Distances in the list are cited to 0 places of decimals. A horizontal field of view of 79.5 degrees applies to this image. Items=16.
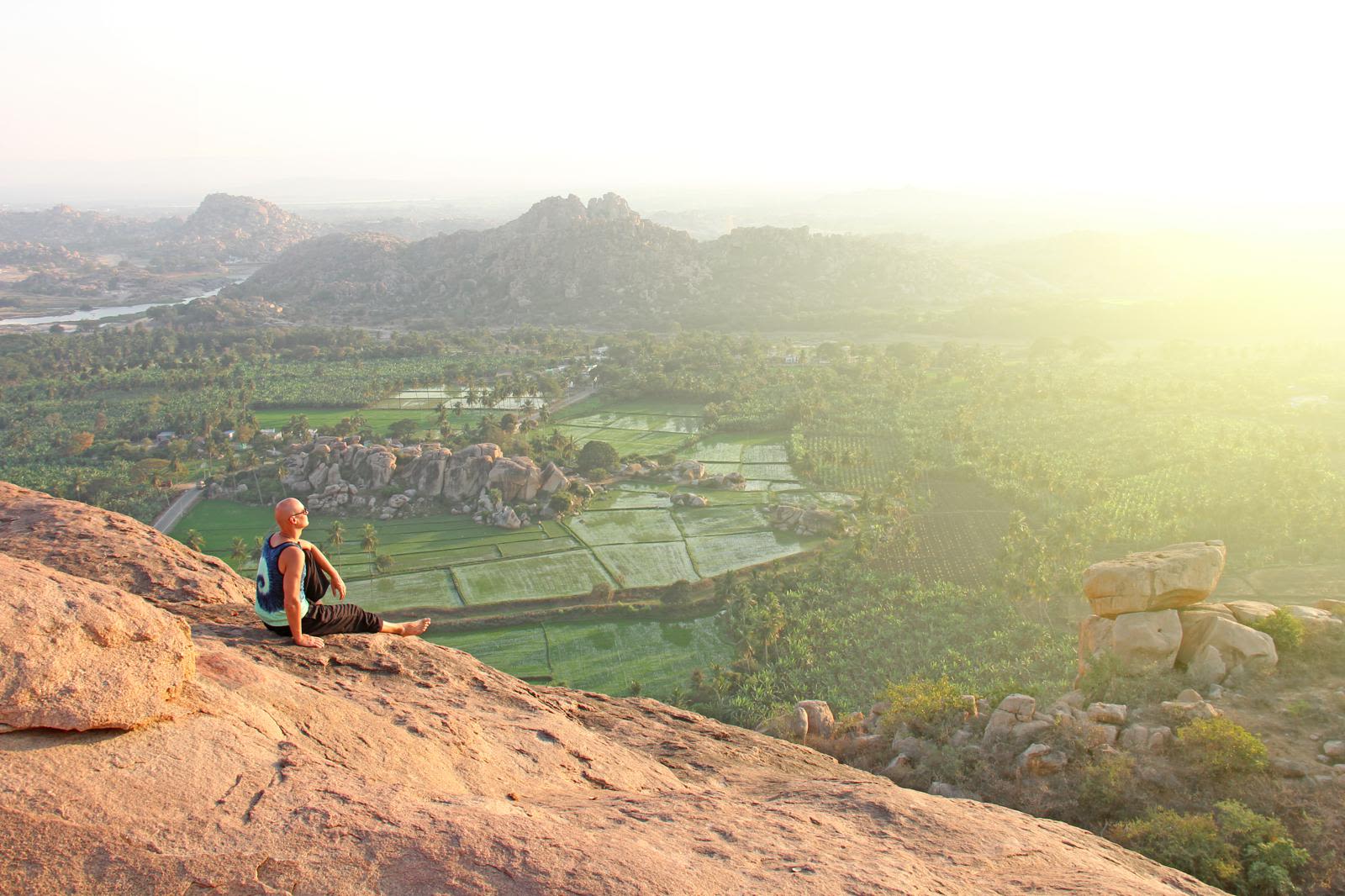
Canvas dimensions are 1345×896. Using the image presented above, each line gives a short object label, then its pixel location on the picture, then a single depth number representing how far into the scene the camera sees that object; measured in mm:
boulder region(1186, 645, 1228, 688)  16484
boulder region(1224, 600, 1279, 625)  17531
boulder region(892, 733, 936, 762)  15555
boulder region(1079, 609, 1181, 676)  17344
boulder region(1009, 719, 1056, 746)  15039
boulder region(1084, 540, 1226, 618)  17797
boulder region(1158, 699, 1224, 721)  14805
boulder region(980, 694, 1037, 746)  15422
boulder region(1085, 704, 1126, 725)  15352
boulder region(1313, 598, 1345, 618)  17812
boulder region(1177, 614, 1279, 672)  16406
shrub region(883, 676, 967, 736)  16641
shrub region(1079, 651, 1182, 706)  16344
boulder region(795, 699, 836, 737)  17234
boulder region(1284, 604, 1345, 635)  16844
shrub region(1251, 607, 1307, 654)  16578
